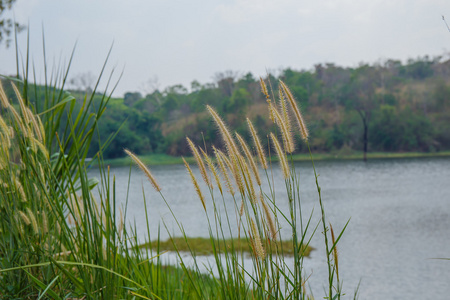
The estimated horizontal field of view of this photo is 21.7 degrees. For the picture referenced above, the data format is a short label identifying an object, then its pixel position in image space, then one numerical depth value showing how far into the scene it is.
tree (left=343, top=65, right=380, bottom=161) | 88.20
